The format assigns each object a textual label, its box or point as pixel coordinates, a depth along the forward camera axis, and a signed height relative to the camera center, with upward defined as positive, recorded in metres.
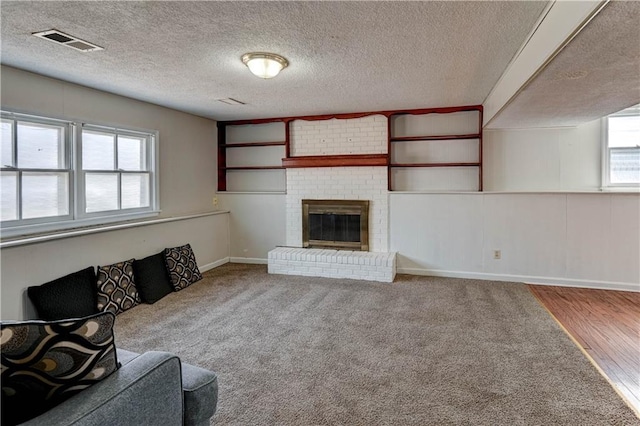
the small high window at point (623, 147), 4.71 +0.74
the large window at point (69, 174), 3.25 +0.31
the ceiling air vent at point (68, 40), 2.50 +1.15
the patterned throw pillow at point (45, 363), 1.10 -0.48
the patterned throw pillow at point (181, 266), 4.56 -0.77
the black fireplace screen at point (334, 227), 5.54 -0.32
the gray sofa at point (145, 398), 1.12 -0.63
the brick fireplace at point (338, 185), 5.24 +0.31
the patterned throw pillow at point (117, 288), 3.69 -0.85
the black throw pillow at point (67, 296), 3.20 -0.82
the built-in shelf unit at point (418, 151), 5.14 +0.78
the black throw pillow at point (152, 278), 4.14 -0.84
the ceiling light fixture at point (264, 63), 2.93 +1.14
